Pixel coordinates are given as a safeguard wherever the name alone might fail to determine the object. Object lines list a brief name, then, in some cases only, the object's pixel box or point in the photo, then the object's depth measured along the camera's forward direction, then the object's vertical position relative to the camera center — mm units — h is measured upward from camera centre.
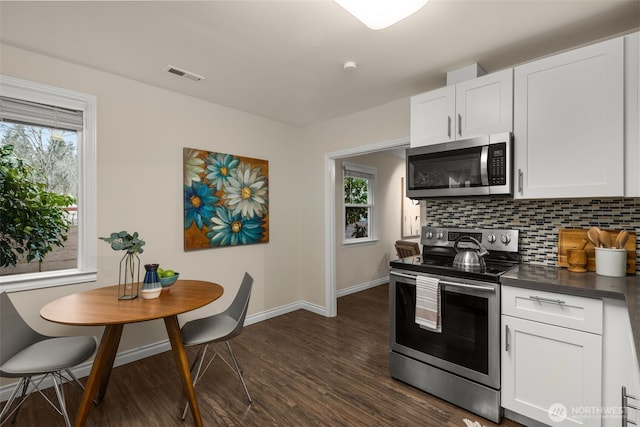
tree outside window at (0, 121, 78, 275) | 2213 +109
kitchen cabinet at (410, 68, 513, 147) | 2076 +768
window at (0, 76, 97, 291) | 2182 +463
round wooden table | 1640 -570
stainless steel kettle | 1990 -327
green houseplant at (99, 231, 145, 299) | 2004 -229
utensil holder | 1798 -287
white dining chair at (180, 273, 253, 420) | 1985 -812
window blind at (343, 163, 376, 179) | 4808 +685
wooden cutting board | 1869 -206
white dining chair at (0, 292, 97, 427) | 1620 -822
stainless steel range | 1862 -760
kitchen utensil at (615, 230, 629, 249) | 1816 -152
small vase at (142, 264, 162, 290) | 2023 -446
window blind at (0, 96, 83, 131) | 2131 +726
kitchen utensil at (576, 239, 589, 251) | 2002 -203
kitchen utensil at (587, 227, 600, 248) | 1910 -139
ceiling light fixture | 1322 +913
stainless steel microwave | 2035 +332
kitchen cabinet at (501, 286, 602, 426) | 1563 -796
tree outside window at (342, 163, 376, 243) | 4889 +183
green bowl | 2213 -500
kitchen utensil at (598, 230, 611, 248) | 1889 -158
